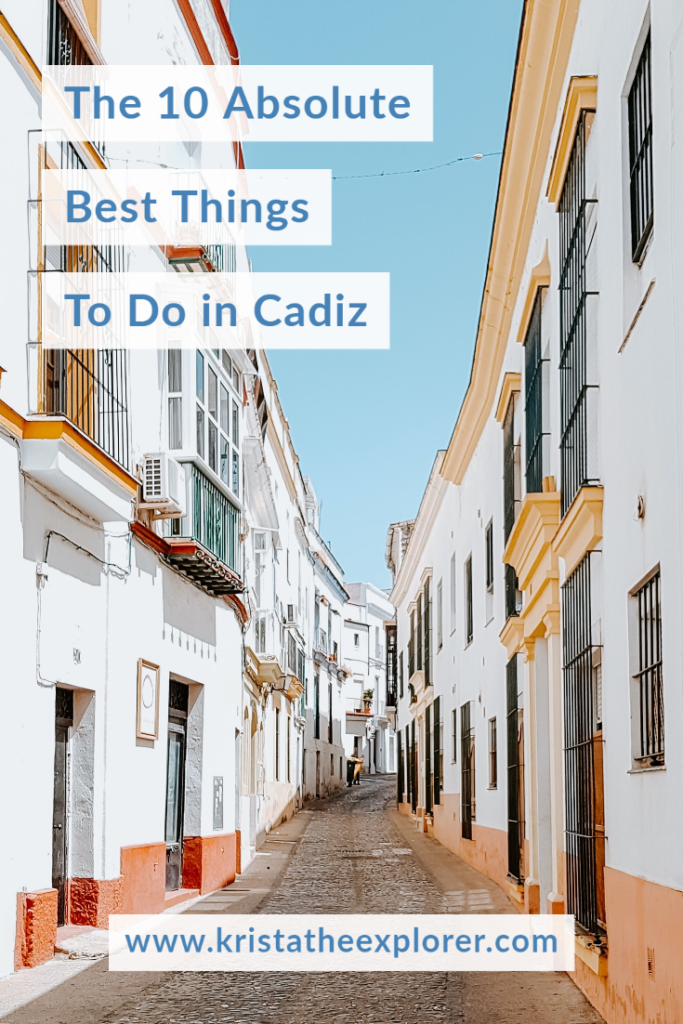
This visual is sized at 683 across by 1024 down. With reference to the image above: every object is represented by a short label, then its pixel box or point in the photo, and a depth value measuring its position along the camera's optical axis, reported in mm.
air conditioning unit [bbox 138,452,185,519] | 10891
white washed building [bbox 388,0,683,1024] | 5328
